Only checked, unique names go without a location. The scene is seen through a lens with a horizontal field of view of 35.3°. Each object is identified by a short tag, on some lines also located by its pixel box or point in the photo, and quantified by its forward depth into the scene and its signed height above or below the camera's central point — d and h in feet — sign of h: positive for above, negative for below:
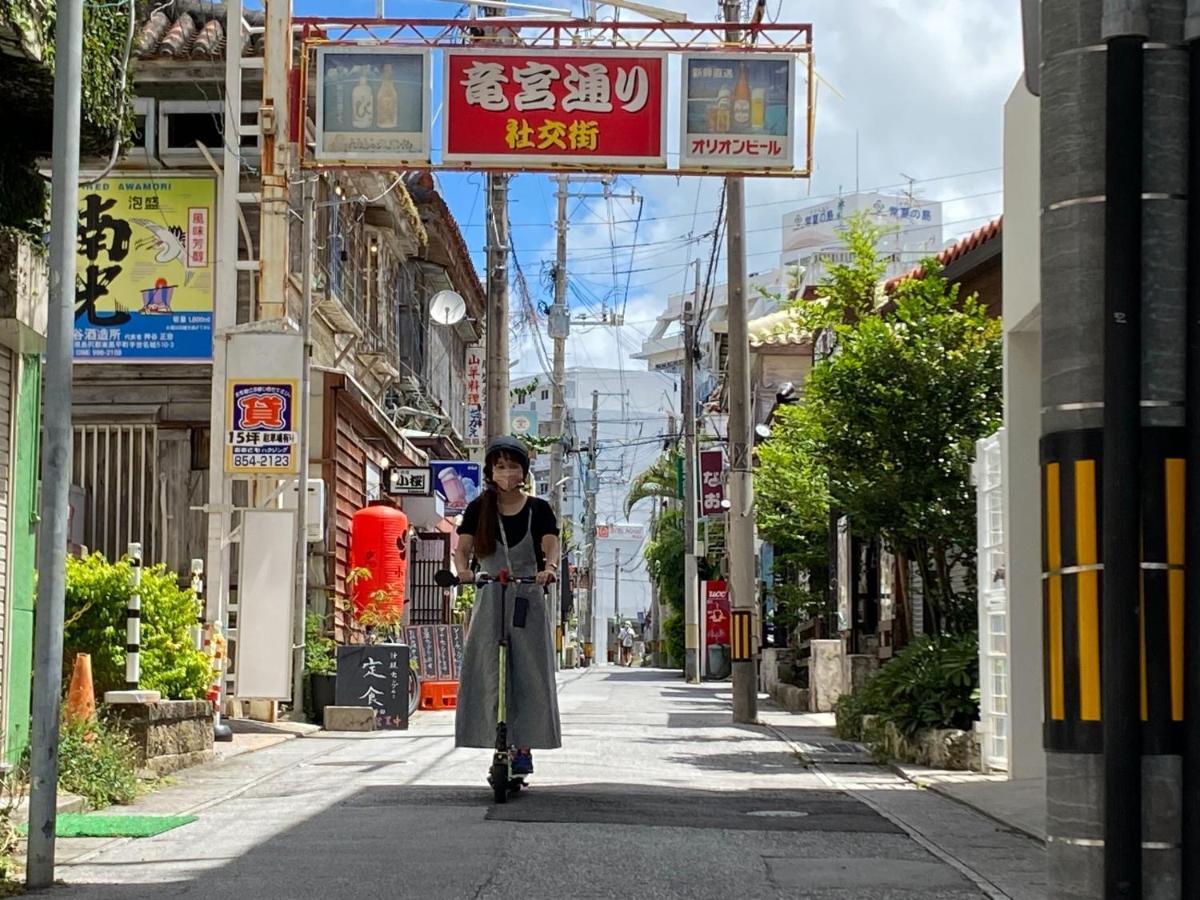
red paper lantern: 81.05 +2.28
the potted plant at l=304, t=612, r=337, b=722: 64.85 -2.28
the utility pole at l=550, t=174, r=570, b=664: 152.87 +22.85
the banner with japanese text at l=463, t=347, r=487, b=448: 152.15 +16.96
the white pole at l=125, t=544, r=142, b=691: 40.55 -0.55
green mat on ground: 29.99 -3.67
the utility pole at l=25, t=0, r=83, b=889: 23.79 +1.89
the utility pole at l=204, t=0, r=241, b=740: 60.08 +8.14
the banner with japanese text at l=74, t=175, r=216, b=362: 73.46 +12.93
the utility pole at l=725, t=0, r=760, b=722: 71.10 +5.44
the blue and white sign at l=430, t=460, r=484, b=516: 102.12 +6.59
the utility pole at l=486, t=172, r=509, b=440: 90.63 +14.36
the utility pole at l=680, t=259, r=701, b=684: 150.30 +6.91
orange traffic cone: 37.88 -1.84
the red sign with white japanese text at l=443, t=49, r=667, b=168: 58.23 +15.23
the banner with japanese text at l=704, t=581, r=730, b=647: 148.97 -0.91
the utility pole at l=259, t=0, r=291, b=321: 61.41 +14.42
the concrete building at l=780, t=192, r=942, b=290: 307.78 +65.58
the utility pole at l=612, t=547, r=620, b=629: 409.28 +3.39
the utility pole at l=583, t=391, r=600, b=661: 251.60 +14.61
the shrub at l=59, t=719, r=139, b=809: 34.12 -3.05
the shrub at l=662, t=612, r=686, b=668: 206.71 -3.80
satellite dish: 109.19 +17.00
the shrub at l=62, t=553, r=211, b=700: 42.75 -0.60
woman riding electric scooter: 35.09 -0.38
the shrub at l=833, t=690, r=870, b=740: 57.98 -3.48
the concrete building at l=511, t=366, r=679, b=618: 324.39 +26.50
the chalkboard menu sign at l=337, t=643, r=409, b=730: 62.54 -2.58
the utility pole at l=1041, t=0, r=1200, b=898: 15.08 +1.19
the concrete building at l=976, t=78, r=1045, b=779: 42.88 +2.88
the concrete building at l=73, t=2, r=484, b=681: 73.51 +11.60
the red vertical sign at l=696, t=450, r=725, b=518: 138.92 +9.24
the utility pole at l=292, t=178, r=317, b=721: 63.41 +2.87
